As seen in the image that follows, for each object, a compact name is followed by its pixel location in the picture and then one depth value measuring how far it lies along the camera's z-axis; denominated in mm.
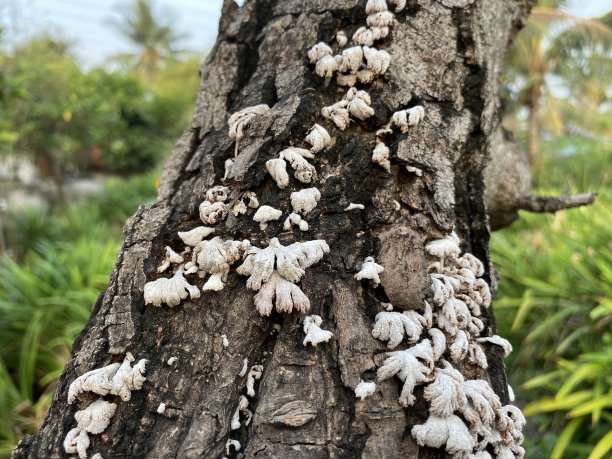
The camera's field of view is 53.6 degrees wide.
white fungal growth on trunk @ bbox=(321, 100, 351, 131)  299
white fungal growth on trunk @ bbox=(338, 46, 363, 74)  304
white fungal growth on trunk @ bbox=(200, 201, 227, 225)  279
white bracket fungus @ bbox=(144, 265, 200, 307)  264
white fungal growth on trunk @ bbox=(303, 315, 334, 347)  252
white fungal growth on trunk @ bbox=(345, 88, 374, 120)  296
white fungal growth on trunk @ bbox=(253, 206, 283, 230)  277
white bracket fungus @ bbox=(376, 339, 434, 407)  247
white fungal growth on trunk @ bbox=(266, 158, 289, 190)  282
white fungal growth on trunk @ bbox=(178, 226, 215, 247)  277
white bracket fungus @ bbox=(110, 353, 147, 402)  247
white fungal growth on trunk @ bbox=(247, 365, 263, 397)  252
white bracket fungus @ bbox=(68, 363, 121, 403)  246
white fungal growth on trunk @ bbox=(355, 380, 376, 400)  246
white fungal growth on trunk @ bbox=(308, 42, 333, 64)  312
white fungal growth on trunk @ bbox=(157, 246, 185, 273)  276
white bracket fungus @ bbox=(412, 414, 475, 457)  242
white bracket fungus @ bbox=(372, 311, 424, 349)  257
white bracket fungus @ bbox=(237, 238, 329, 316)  257
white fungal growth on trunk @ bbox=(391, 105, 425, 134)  298
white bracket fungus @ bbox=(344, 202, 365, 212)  283
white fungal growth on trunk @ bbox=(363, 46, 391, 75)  304
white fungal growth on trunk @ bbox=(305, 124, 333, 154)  292
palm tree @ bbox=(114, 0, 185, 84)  22240
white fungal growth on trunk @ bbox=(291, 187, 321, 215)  279
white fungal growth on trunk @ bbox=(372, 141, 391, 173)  292
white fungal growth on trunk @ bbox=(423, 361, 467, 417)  246
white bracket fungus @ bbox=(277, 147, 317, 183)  285
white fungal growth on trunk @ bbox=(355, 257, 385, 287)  266
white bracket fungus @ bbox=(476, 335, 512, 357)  288
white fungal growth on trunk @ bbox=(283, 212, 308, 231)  275
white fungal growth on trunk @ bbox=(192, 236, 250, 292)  264
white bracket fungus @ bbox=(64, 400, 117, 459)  241
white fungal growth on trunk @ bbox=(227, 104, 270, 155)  301
